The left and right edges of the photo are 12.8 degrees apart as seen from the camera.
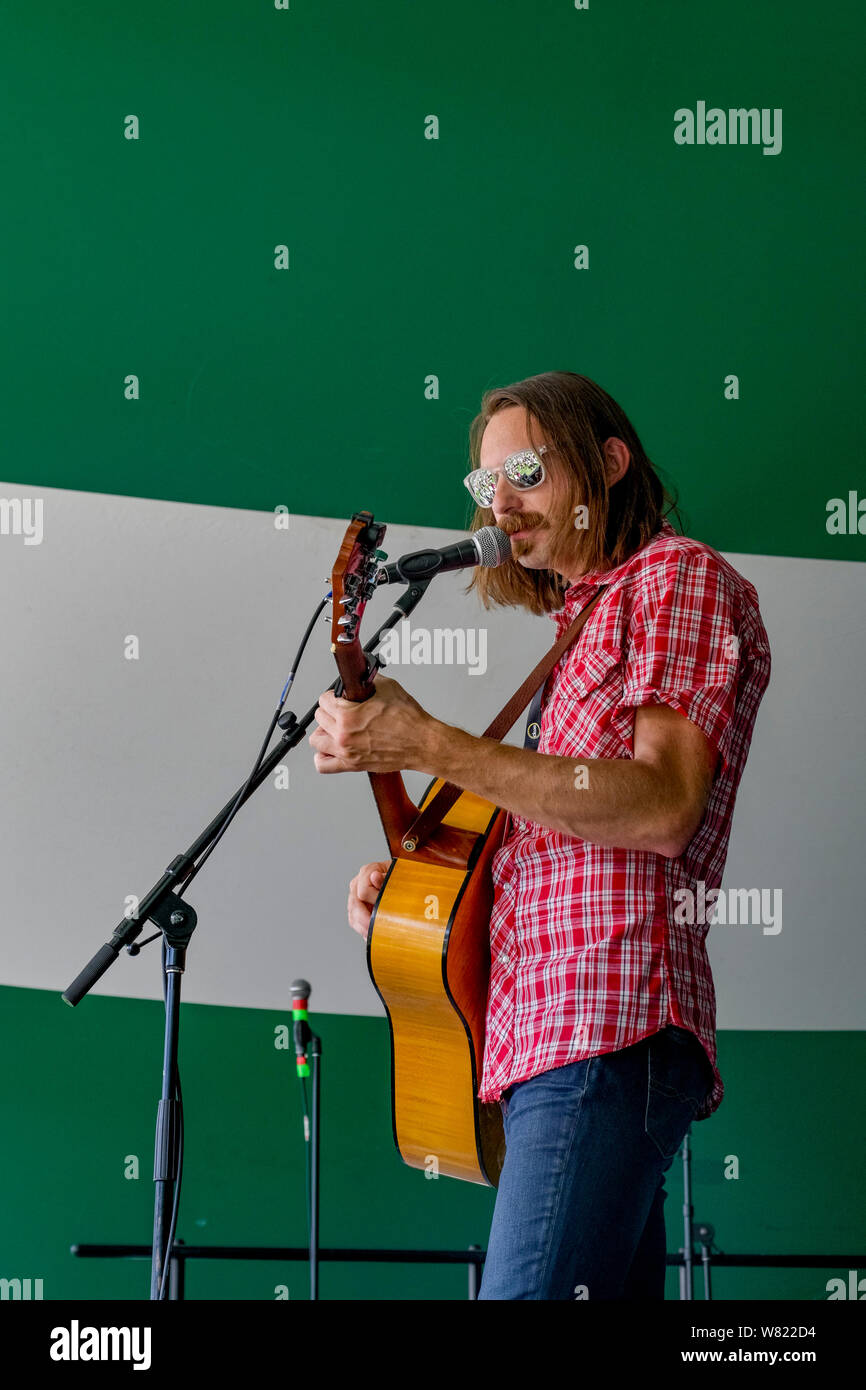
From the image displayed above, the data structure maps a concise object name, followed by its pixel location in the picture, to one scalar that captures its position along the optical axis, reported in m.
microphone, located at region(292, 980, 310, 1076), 5.58
